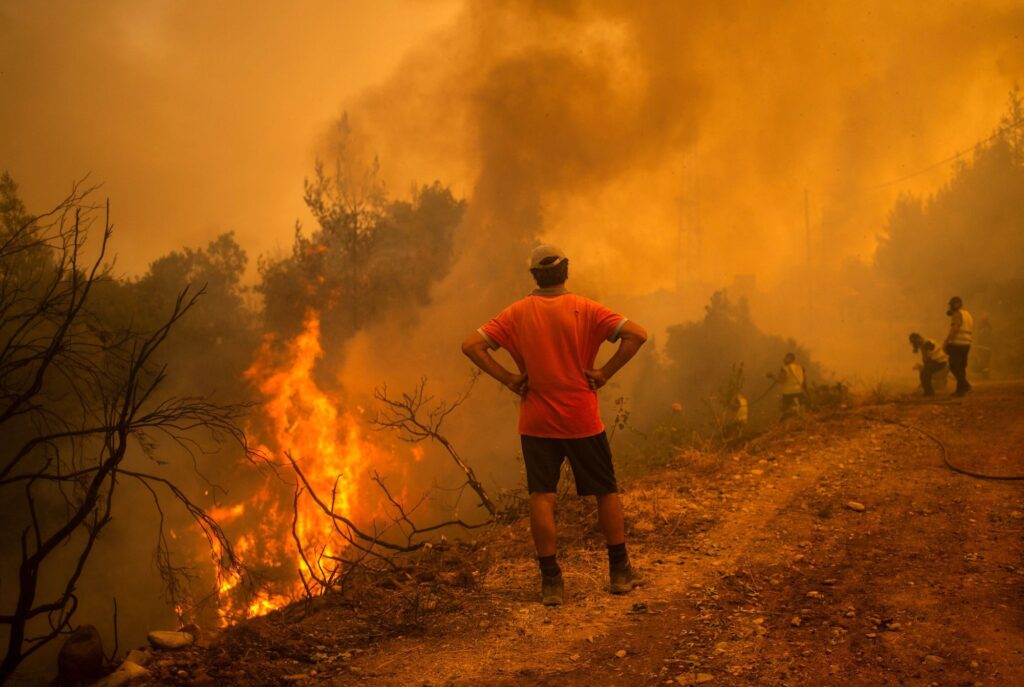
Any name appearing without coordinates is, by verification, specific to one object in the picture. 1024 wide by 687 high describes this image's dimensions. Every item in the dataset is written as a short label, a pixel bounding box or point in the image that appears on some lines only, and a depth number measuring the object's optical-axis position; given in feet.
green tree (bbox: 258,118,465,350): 72.69
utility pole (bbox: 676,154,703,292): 72.54
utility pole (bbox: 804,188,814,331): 86.41
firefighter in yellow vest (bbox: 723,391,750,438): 33.50
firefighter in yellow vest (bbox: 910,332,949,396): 35.88
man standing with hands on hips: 12.24
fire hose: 19.16
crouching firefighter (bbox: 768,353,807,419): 40.73
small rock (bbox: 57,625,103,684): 10.86
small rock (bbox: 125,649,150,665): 10.97
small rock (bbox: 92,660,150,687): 10.28
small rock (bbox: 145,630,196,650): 11.48
